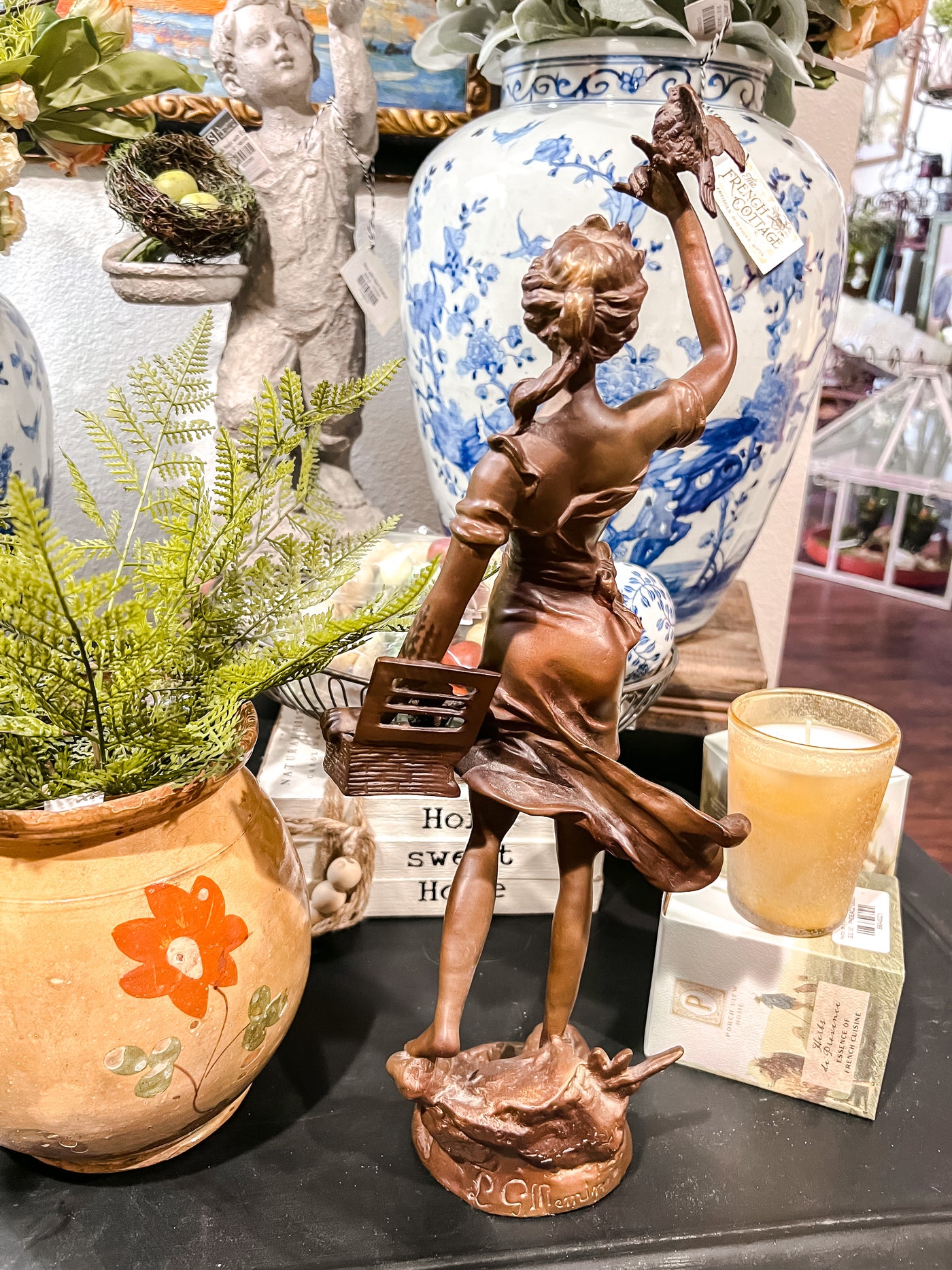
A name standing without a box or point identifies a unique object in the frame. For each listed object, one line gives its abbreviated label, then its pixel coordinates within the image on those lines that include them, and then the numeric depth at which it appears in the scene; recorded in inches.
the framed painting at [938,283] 93.1
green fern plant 14.6
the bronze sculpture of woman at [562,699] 15.1
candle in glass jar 20.6
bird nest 31.6
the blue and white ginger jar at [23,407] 28.4
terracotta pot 15.6
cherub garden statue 33.5
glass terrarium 93.1
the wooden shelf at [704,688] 31.9
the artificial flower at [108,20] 28.3
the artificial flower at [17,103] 25.4
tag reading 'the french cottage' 26.9
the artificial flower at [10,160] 25.1
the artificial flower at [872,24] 28.5
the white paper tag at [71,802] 16.3
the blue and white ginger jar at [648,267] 27.5
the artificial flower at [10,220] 27.4
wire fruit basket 25.5
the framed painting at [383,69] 39.1
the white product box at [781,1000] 21.0
